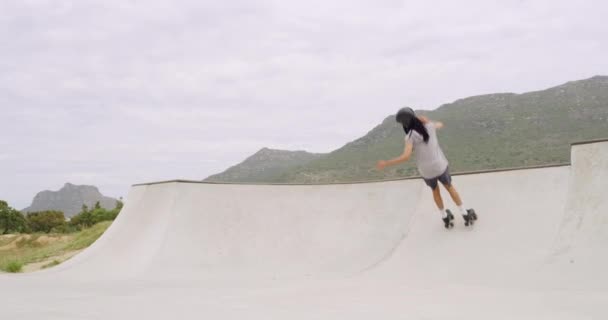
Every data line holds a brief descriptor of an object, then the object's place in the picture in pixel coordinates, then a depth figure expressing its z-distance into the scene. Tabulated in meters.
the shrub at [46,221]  48.91
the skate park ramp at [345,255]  4.29
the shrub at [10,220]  45.94
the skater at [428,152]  6.49
